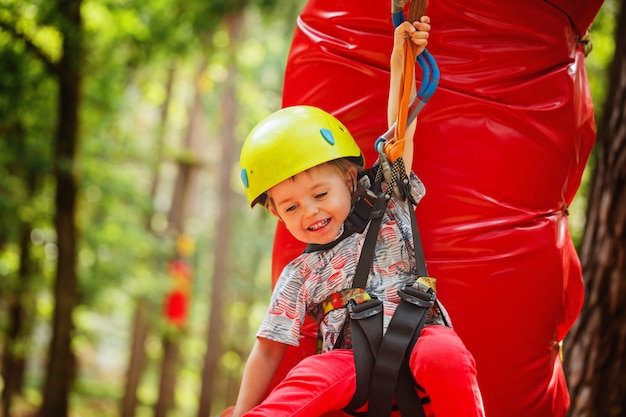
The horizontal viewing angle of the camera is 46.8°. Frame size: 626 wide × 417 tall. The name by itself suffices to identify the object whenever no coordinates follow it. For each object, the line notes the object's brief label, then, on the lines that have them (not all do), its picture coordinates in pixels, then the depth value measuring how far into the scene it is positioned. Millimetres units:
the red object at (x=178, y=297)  17422
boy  1907
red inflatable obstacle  2293
